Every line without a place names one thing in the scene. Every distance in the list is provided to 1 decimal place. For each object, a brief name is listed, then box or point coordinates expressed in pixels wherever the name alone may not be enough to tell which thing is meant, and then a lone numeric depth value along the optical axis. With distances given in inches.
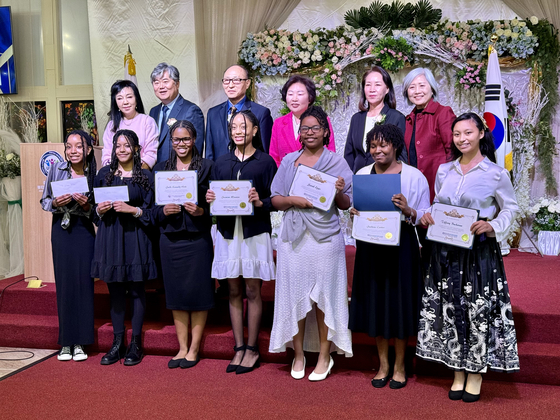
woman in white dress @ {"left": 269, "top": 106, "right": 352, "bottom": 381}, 130.2
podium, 196.2
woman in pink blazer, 150.4
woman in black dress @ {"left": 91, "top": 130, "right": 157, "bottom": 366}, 146.0
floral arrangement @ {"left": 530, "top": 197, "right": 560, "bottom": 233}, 227.8
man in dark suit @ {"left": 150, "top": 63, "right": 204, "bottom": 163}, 161.9
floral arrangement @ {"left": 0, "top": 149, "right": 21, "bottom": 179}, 225.5
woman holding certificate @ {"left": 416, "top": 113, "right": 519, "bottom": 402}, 117.6
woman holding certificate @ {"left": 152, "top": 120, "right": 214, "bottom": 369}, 143.0
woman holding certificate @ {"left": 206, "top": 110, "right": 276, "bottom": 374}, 138.2
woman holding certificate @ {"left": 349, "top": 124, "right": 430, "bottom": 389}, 124.6
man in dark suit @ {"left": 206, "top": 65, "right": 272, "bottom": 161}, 157.4
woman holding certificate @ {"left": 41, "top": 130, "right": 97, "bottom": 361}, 152.6
